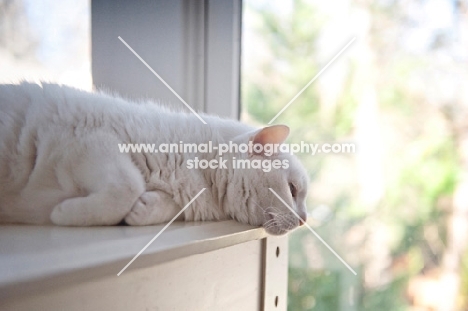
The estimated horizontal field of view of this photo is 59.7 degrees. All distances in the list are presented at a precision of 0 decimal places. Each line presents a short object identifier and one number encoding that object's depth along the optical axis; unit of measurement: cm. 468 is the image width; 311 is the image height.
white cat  80
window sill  46
